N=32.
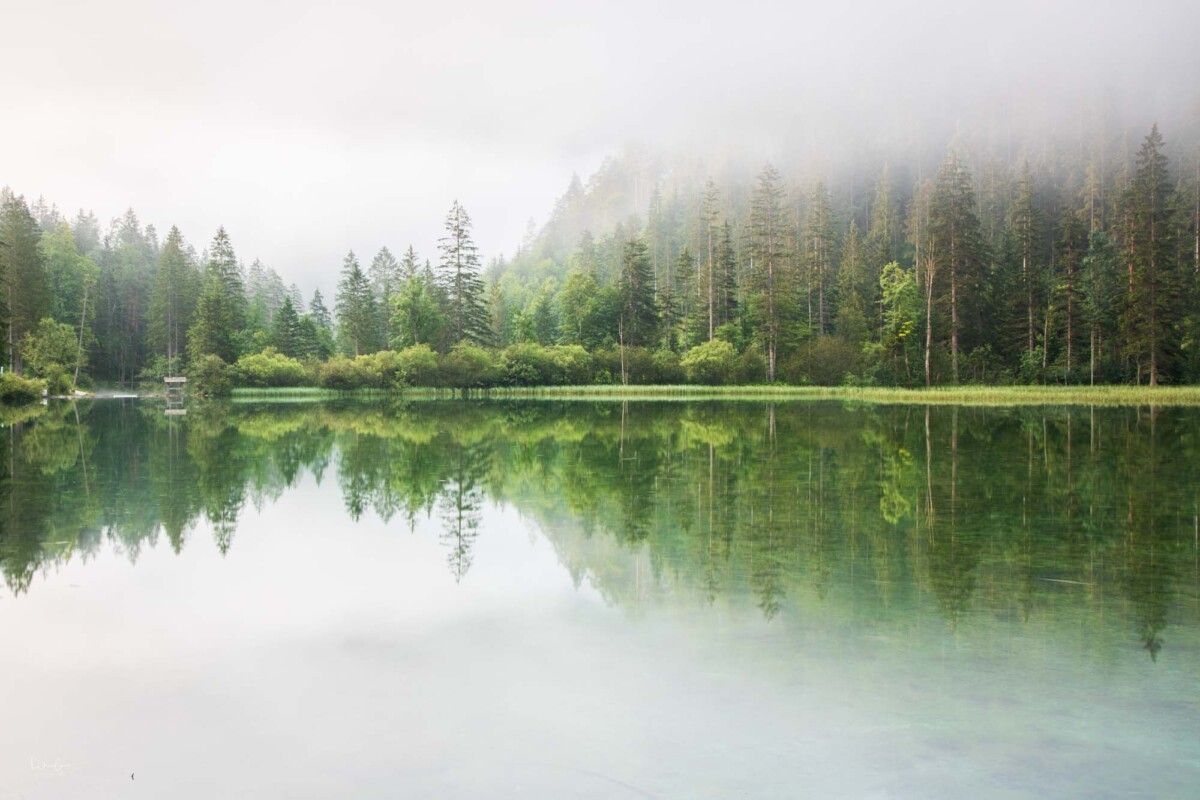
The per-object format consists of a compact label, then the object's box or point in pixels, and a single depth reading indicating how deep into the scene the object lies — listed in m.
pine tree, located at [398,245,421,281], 99.66
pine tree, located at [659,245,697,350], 85.81
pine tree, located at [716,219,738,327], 82.88
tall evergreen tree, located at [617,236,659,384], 81.25
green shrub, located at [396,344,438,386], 70.38
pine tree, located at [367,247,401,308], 120.85
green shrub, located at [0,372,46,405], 53.66
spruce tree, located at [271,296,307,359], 82.50
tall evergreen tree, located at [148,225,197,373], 92.38
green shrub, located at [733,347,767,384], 72.44
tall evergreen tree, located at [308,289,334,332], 114.06
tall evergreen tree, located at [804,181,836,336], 85.58
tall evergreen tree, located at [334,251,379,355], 87.75
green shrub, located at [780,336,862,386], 69.31
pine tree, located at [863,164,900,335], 86.31
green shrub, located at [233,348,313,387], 72.25
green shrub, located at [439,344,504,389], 69.75
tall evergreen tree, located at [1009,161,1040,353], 67.12
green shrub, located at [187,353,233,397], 68.88
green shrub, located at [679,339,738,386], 71.69
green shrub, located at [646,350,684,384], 75.19
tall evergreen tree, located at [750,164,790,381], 73.44
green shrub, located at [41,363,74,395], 67.94
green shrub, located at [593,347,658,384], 75.62
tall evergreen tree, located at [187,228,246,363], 78.19
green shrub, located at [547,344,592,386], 73.38
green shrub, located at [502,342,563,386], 71.00
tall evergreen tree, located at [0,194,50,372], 74.19
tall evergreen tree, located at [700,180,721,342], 79.75
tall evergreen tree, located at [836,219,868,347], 75.38
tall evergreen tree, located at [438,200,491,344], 78.62
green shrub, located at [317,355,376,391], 69.81
